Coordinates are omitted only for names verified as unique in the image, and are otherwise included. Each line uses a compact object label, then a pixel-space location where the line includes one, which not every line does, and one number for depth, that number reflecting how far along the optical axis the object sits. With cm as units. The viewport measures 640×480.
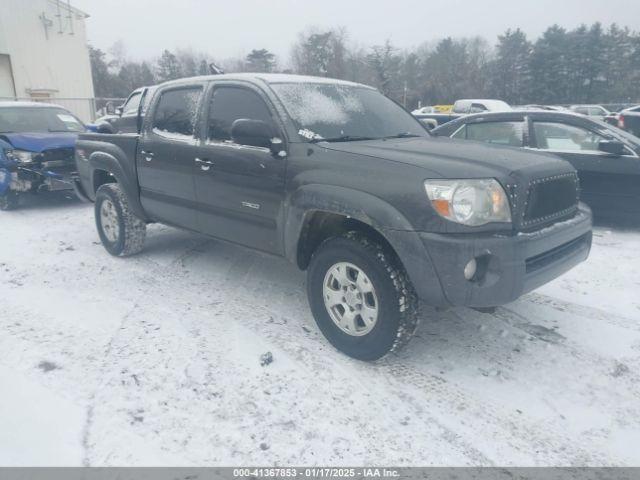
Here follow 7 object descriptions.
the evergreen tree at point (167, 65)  6366
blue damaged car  772
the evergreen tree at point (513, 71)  5053
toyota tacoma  286
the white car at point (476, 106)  1767
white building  2356
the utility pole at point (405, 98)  4265
